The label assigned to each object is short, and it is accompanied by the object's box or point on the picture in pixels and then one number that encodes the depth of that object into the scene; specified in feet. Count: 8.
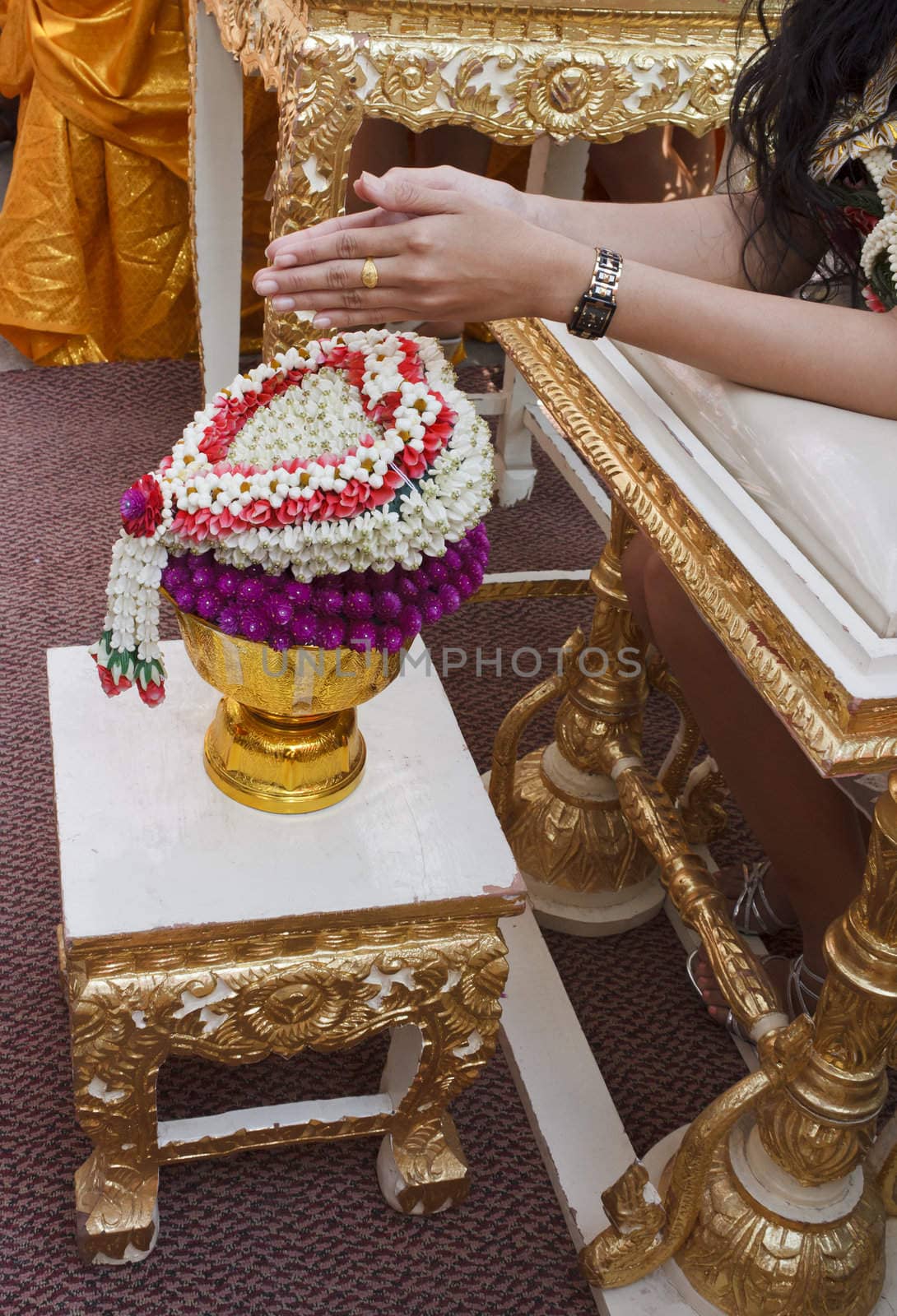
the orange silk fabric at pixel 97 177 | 6.75
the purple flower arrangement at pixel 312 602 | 2.71
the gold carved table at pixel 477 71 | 4.17
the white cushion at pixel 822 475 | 2.28
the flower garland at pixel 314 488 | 2.62
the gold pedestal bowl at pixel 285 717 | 2.84
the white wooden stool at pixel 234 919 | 2.89
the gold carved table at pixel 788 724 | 2.26
